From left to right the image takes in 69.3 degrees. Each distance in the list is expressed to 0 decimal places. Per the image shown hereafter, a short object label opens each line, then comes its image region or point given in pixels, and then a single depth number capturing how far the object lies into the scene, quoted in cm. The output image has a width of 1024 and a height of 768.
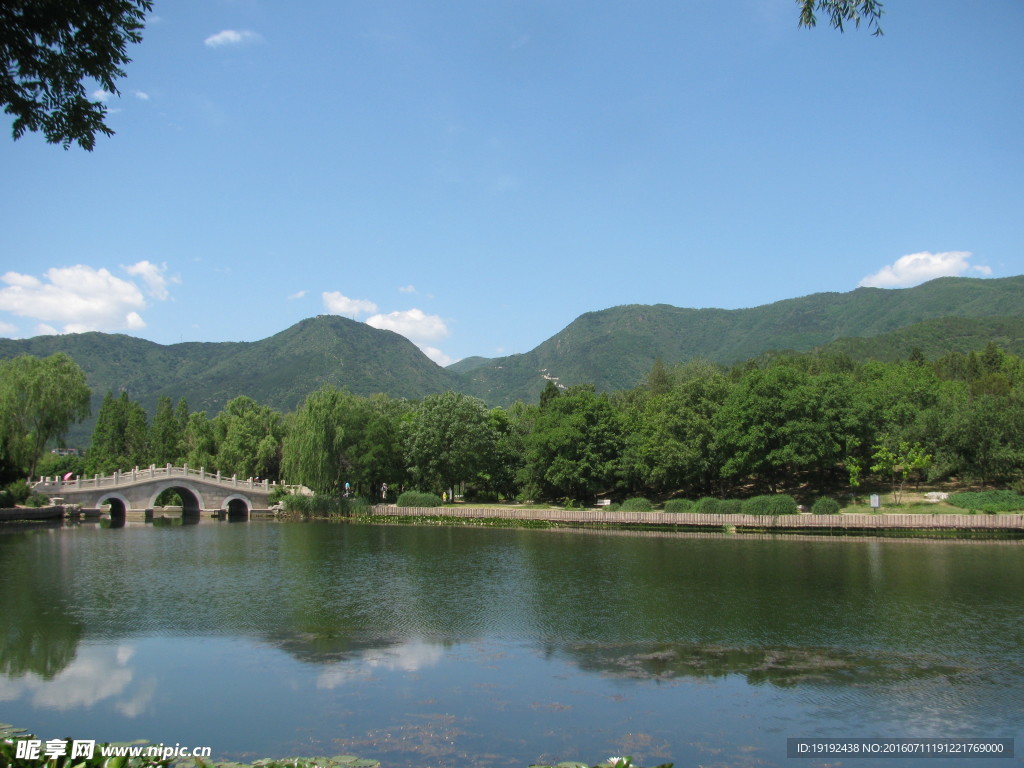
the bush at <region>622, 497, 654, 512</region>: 5219
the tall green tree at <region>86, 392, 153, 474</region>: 8625
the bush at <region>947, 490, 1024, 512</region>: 4366
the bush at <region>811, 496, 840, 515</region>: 4600
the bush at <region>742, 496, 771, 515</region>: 4669
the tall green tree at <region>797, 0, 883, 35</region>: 922
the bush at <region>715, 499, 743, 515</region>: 4800
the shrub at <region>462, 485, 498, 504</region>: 7219
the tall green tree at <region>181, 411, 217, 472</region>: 7362
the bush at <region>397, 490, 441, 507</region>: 5962
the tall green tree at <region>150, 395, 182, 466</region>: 8281
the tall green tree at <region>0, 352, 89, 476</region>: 5184
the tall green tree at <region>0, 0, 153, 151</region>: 848
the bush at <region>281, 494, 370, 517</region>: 5938
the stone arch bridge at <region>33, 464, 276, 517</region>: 5616
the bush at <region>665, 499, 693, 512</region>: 5202
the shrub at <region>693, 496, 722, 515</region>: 4888
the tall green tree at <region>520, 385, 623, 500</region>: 5862
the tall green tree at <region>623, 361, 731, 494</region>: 5419
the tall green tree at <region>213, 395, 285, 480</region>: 7231
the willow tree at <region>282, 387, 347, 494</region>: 5984
